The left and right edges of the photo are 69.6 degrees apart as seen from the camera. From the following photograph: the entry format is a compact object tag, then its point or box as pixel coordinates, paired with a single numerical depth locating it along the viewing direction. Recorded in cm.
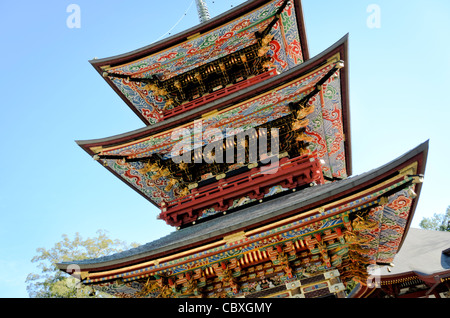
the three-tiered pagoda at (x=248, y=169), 736
